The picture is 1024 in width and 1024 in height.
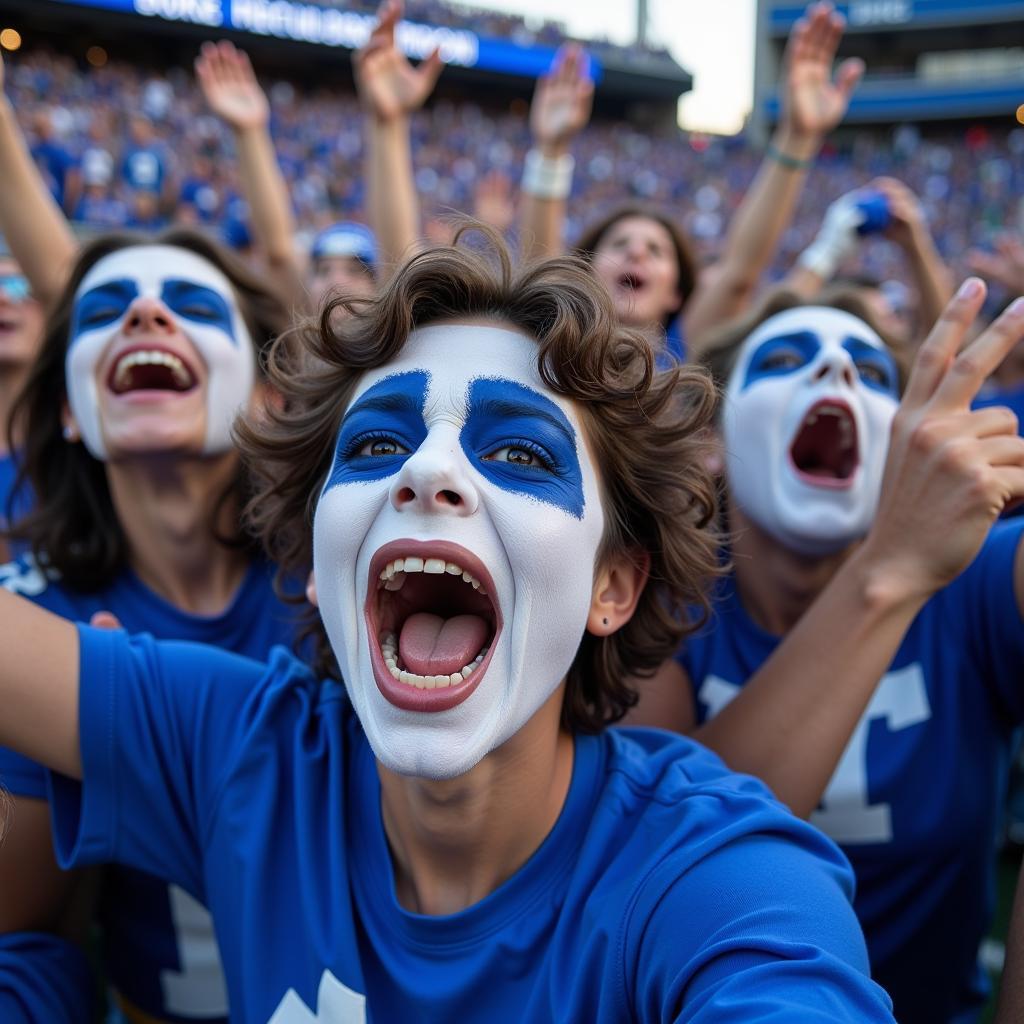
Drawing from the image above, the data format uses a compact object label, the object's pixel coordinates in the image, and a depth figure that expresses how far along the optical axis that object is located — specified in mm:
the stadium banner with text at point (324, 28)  24484
